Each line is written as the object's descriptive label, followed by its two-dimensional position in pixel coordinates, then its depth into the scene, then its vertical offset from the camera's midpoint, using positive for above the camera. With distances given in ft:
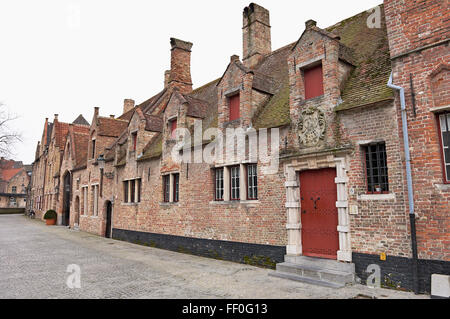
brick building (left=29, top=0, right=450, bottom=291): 21.72 +3.72
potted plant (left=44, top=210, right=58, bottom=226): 93.86 -4.97
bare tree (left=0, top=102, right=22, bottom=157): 84.67 +17.19
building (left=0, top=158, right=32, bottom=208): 206.22 +10.76
